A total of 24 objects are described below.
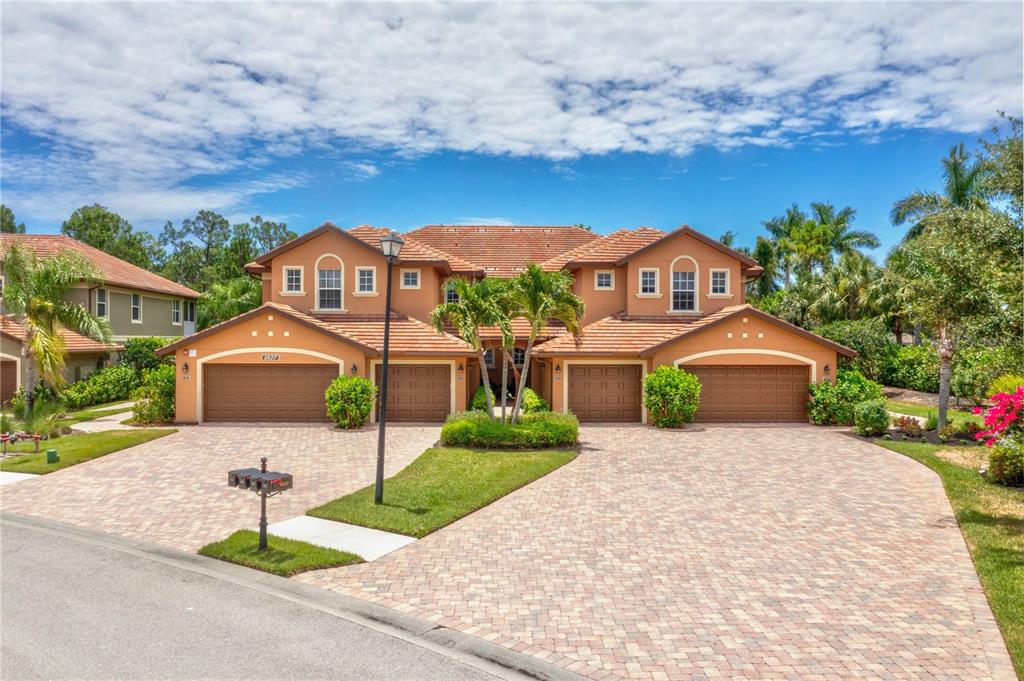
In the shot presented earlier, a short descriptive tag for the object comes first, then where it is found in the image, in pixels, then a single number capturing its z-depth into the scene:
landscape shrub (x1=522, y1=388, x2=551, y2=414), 22.47
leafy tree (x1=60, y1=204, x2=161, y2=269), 57.62
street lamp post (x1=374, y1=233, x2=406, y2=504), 11.42
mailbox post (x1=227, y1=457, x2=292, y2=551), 8.91
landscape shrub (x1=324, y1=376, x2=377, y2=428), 20.80
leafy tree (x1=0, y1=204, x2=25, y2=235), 62.19
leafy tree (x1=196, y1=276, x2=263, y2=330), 34.06
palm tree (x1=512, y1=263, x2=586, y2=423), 17.66
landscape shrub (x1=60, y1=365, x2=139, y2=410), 25.35
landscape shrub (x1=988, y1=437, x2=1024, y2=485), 13.30
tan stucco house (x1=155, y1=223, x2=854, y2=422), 22.09
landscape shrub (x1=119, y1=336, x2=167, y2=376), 29.39
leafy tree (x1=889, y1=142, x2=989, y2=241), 40.28
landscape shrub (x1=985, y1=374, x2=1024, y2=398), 18.85
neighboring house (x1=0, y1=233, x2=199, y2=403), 25.05
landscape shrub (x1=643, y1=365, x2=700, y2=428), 21.17
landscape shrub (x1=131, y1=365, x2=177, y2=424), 21.61
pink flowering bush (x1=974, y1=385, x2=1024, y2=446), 10.76
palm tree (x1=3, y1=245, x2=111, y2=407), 19.62
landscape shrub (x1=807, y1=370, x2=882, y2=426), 21.81
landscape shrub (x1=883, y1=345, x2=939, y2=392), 29.88
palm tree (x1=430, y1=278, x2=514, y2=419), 17.61
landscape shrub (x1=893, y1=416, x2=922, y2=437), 19.69
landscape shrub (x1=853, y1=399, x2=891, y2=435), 19.59
